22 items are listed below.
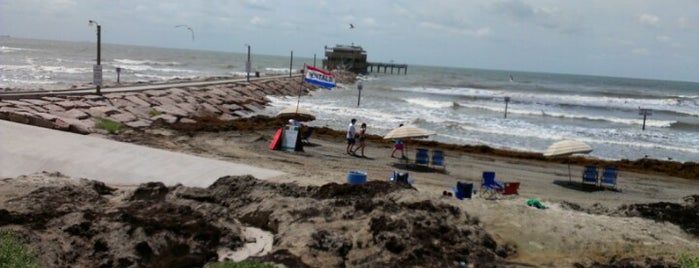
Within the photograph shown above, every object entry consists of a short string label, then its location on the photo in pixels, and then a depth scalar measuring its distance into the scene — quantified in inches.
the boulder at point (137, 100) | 910.1
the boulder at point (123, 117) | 760.2
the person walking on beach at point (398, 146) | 694.4
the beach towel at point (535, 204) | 418.6
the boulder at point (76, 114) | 698.2
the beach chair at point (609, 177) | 588.7
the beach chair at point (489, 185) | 498.0
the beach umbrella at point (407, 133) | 629.9
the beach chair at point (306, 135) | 735.1
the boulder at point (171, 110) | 918.9
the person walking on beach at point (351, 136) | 697.2
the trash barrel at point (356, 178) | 444.8
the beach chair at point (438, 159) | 629.9
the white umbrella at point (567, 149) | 593.3
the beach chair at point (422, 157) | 634.8
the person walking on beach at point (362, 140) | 689.0
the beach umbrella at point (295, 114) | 814.5
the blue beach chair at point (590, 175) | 591.8
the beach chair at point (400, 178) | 463.5
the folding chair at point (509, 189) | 497.4
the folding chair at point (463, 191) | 438.3
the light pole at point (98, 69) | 807.1
